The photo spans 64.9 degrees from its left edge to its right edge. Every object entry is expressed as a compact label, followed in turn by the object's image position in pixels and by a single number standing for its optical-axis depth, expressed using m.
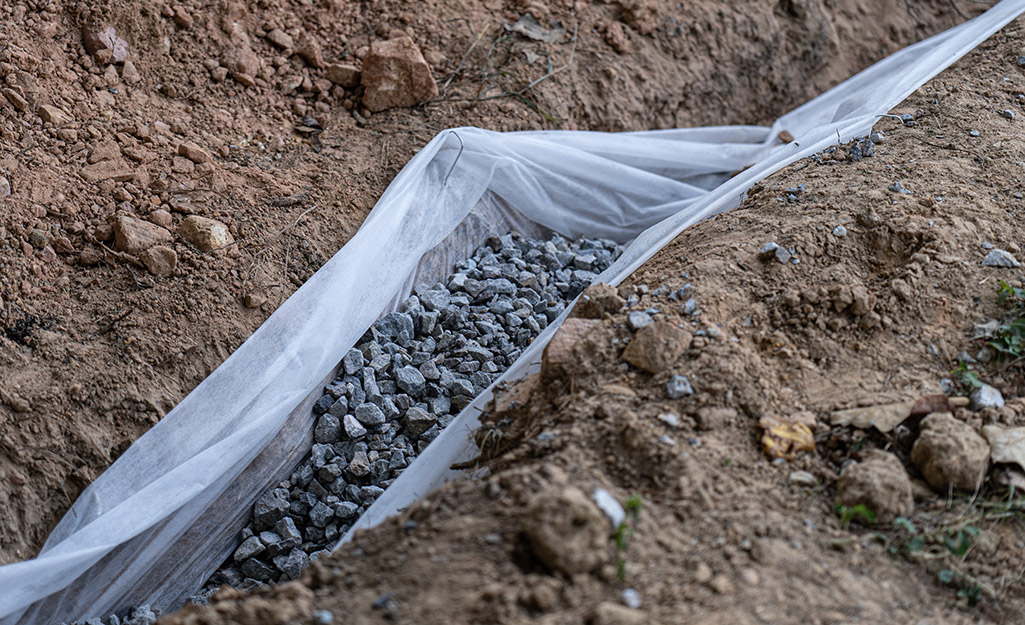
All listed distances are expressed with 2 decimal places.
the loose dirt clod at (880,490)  1.93
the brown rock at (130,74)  3.29
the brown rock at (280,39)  3.61
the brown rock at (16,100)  2.96
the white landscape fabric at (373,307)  2.38
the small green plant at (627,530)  1.70
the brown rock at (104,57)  3.22
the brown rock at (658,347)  2.18
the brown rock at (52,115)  3.00
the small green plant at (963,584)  1.86
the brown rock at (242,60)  3.49
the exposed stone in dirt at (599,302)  2.43
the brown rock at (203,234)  2.88
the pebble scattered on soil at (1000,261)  2.52
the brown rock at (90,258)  2.81
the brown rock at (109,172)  2.96
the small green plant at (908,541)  1.89
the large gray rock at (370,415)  2.74
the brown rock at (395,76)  3.55
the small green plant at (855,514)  1.92
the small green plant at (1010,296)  2.41
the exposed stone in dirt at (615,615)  1.58
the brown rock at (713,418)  2.06
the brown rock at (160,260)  2.79
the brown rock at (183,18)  3.44
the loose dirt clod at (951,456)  1.96
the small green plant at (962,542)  1.89
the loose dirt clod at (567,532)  1.65
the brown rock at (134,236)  2.81
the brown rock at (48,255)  2.77
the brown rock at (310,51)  3.63
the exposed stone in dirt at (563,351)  2.26
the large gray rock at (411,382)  2.83
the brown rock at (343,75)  3.64
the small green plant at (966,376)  2.20
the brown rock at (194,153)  3.12
